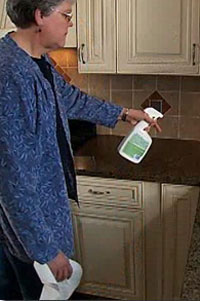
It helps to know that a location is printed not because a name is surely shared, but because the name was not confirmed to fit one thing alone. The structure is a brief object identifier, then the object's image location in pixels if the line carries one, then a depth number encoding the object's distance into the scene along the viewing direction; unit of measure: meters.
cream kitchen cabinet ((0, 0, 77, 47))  2.27
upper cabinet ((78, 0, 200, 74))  2.14
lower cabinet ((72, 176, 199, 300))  2.12
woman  1.20
